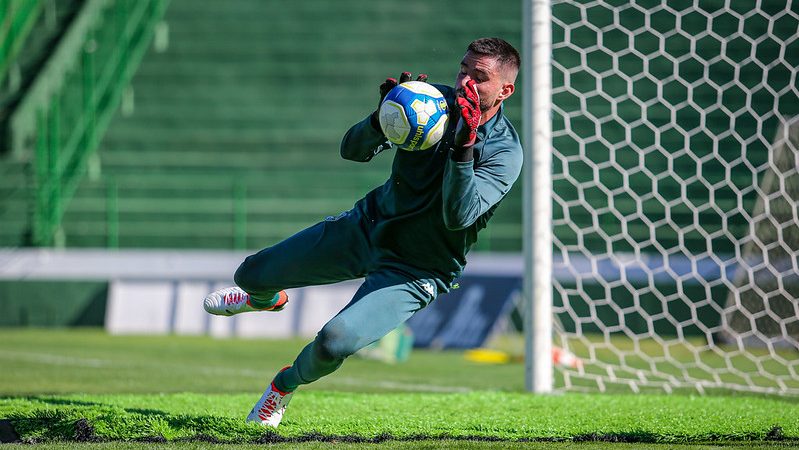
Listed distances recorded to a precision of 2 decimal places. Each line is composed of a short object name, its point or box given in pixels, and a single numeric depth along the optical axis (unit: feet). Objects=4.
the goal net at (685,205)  64.18
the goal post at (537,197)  50.31
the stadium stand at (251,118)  114.01
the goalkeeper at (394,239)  33.71
